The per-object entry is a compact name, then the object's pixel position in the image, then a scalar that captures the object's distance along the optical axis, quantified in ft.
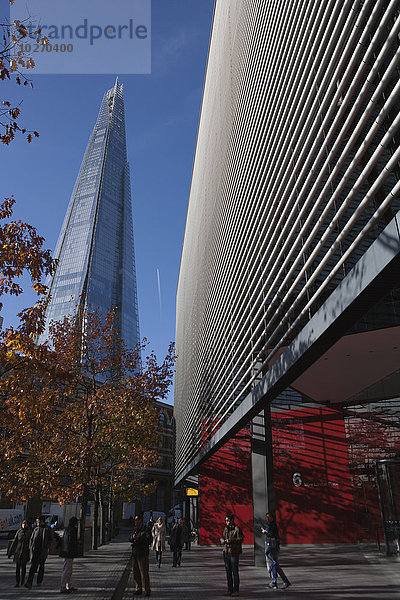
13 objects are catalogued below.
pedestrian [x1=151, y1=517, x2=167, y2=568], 56.34
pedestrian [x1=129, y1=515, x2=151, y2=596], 33.65
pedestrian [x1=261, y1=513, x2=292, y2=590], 34.73
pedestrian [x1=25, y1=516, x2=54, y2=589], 37.50
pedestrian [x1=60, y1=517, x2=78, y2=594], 34.17
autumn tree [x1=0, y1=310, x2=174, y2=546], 64.75
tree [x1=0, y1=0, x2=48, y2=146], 23.89
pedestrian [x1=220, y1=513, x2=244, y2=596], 32.37
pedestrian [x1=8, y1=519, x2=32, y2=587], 38.03
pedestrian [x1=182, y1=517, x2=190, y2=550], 78.41
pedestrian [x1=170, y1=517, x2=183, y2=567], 53.57
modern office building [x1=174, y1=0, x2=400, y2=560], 22.59
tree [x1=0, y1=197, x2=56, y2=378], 32.09
